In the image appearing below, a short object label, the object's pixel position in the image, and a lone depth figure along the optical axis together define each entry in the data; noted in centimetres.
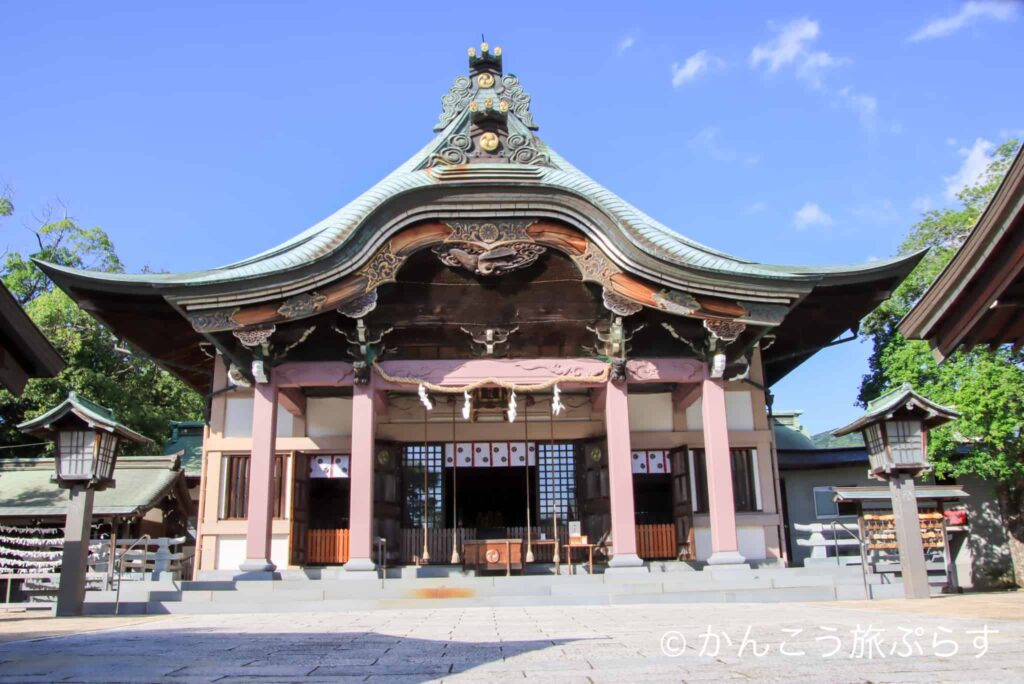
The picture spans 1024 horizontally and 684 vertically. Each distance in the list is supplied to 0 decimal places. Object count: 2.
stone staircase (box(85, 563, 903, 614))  1155
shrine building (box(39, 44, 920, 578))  1375
